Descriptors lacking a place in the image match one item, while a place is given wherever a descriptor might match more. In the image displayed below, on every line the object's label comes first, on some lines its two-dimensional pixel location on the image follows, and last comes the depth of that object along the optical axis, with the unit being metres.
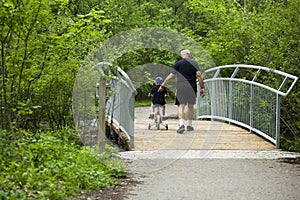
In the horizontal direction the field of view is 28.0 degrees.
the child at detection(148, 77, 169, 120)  13.91
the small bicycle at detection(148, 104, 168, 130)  13.77
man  12.20
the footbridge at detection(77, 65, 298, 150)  10.58
